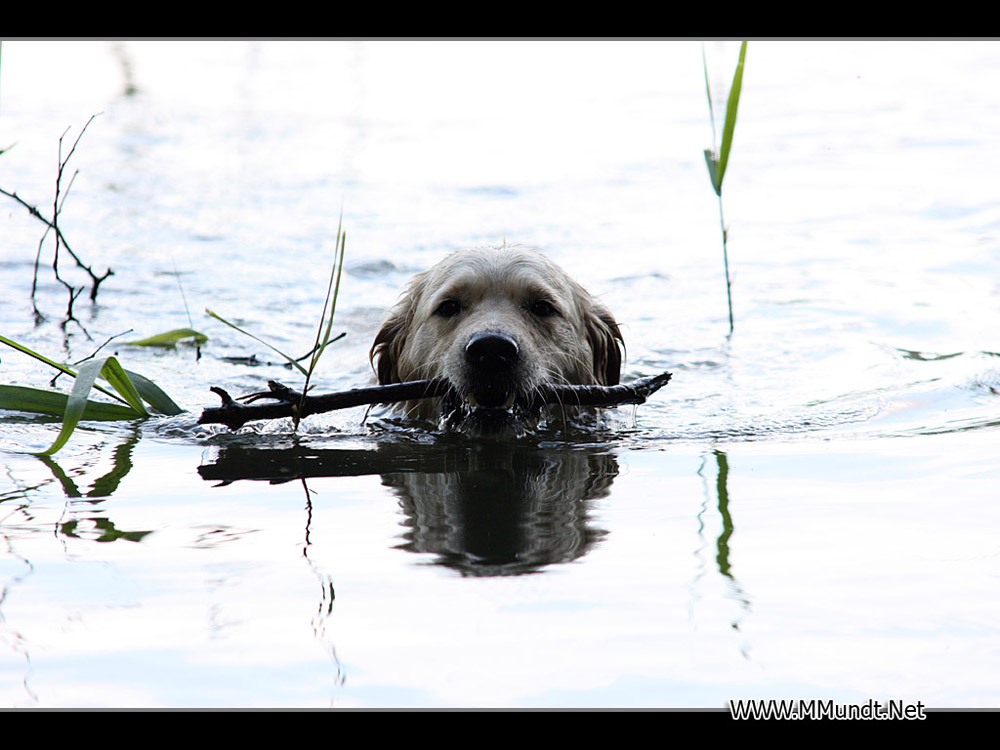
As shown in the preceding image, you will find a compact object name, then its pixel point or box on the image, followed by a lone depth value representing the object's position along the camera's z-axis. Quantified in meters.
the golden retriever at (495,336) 9.50
